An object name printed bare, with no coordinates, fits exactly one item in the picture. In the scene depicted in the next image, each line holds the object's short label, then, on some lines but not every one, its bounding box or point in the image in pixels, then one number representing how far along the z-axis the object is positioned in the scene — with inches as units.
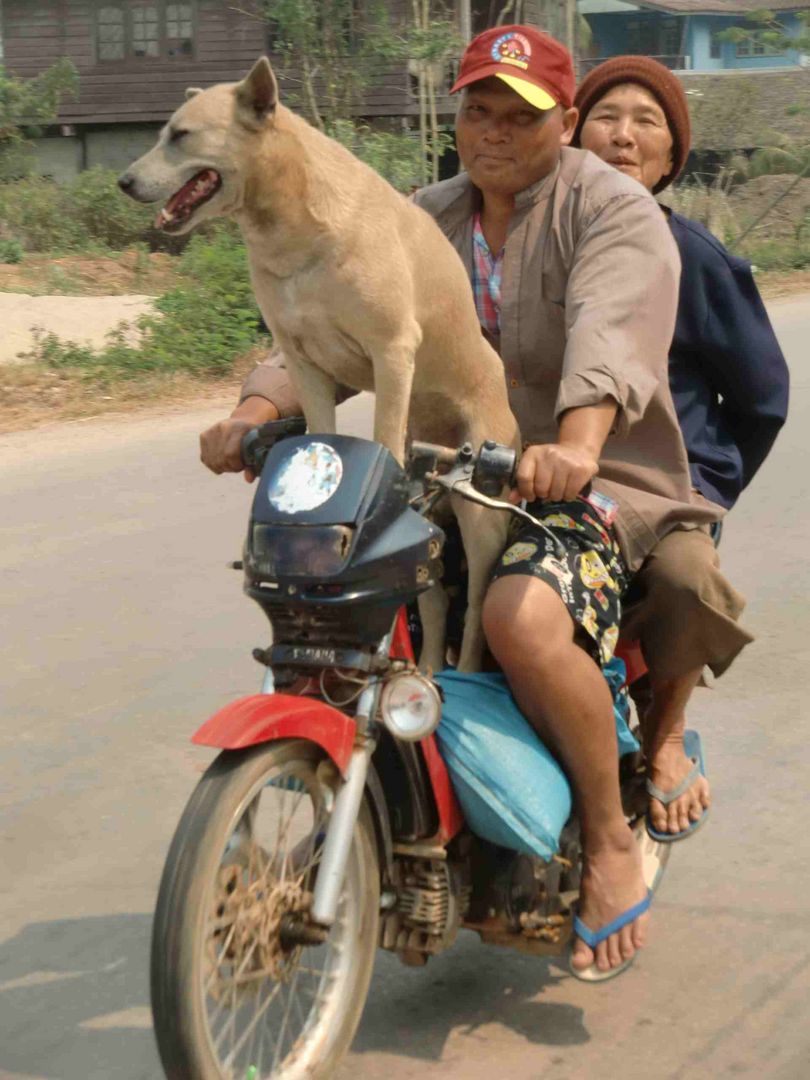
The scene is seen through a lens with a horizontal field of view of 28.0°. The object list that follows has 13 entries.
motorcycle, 96.0
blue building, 2069.4
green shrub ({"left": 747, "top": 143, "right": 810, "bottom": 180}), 1117.7
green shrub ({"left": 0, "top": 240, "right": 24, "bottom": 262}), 744.5
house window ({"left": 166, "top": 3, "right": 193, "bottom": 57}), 1229.1
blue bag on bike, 111.2
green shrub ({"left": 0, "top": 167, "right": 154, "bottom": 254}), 830.5
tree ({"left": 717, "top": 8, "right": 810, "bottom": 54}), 958.4
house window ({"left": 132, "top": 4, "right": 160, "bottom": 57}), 1243.8
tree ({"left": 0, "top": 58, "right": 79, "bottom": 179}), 988.6
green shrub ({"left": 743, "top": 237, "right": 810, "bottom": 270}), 866.1
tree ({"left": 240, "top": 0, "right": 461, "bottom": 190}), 745.0
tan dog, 123.2
